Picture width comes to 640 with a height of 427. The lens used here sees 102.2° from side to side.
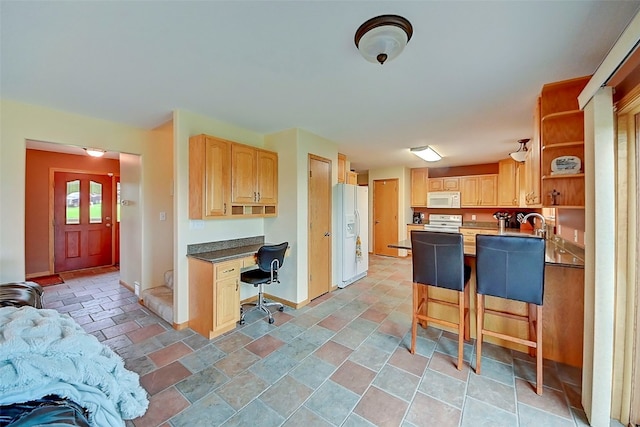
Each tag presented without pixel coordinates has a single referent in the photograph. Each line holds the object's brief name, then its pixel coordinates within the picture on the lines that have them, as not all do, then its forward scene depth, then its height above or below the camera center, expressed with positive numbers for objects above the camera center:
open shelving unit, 2.21 +0.58
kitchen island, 2.20 -0.88
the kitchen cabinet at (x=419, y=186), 6.78 +0.68
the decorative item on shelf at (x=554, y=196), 2.35 +0.15
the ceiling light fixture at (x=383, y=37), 1.47 +1.04
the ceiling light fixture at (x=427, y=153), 4.59 +1.12
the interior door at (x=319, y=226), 3.78 -0.21
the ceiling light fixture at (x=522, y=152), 3.96 +0.92
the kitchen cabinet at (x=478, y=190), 5.95 +0.51
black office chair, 3.03 -0.68
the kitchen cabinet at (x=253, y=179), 3.16 +0.43
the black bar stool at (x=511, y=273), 1.95 -0.48
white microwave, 6.34 +0.32
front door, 5.14 -0.19
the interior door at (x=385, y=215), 6.89 -0.09
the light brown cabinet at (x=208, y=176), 2.84 +0.40
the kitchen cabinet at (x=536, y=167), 2.47 +0.46
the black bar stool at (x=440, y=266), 2.23 -0.49
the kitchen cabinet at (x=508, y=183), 5.56 +0.65
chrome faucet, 3.15 -0.26
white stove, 6.51 -0.28
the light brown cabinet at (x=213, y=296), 2.72 -0.93
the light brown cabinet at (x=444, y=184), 6.39 +0.72
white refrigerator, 4.29 -0.36
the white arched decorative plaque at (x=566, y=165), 2.21 +0.41
